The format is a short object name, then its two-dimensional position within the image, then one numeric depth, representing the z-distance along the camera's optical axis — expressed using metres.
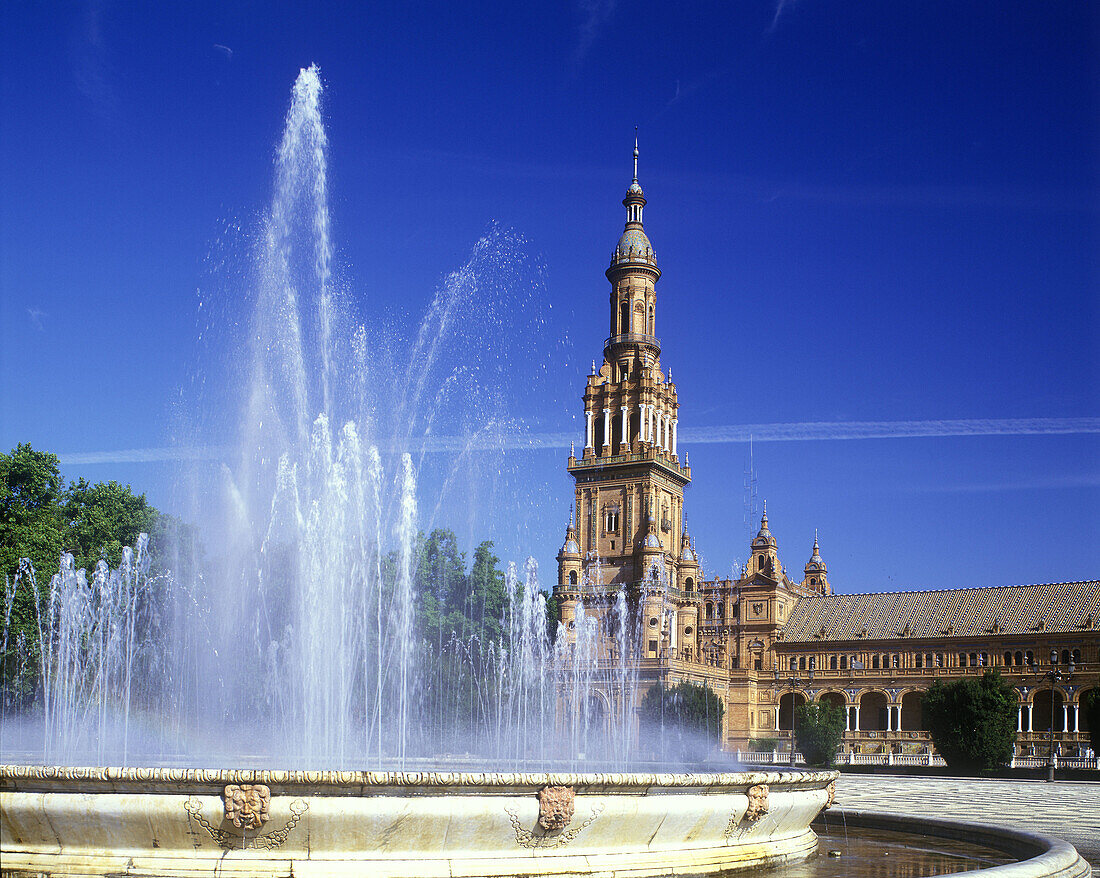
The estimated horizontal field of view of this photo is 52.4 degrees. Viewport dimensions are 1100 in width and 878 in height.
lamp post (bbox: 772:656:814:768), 79.94
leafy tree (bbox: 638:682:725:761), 56.58
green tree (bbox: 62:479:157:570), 42.50
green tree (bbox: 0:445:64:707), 37.16
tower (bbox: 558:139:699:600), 79.12
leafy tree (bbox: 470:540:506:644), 68.44
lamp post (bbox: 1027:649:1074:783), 69.88
